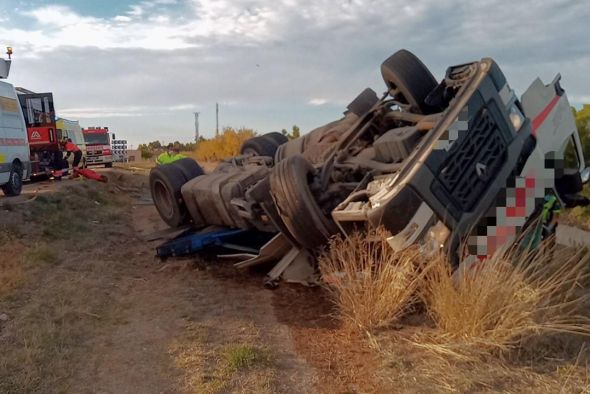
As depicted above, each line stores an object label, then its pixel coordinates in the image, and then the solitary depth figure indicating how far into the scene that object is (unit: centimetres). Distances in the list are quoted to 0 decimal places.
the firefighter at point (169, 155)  1272
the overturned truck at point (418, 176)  453
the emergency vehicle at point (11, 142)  1257
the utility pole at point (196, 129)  6425
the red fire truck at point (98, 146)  3184
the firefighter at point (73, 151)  2144
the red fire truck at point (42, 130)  1877
